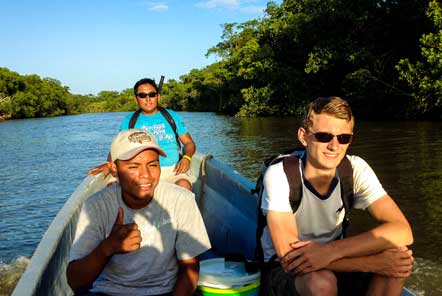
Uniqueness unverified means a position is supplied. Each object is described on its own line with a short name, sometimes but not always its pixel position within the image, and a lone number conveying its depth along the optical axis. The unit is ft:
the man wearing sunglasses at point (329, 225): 6.74
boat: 7.30
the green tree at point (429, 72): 57.36
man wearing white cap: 6.75
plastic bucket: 7.63
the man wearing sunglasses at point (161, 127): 14.79
